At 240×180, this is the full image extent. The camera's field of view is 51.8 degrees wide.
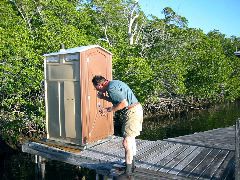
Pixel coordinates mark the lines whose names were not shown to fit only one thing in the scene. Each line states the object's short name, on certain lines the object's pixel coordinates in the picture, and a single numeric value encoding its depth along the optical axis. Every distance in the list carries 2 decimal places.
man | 5.12
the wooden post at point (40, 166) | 8.92
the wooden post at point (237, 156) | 4.57
